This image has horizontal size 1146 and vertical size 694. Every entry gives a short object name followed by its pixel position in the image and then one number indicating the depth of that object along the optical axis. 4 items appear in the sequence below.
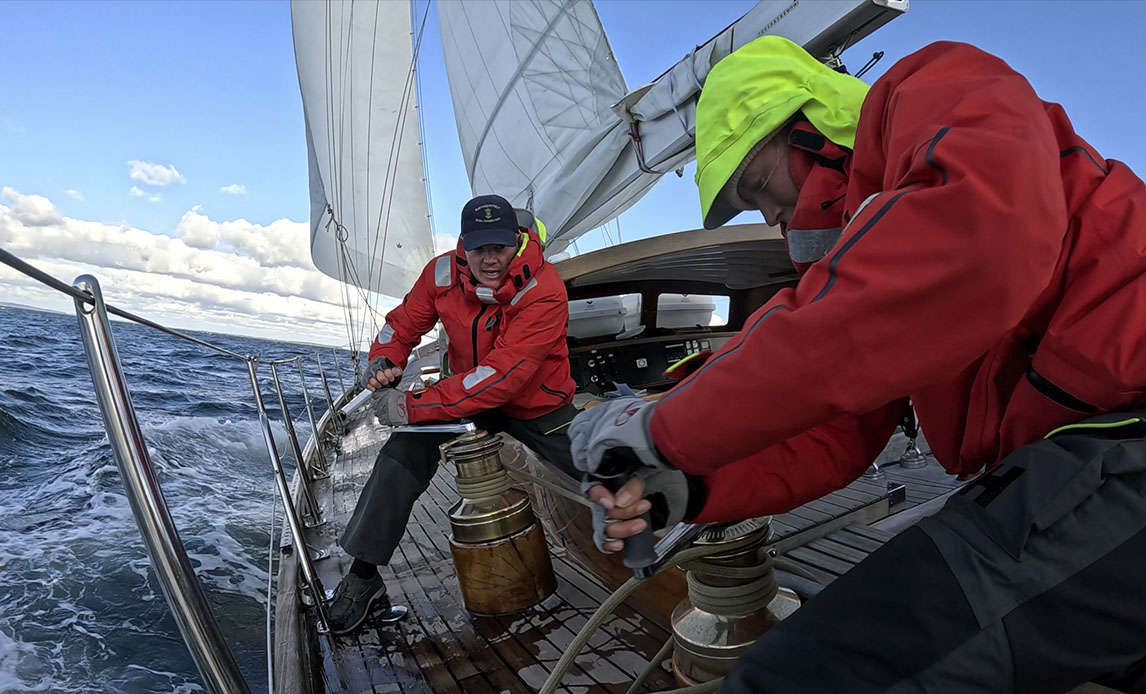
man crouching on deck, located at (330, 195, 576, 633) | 2.30
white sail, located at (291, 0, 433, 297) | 8.91
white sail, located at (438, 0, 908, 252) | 2.79
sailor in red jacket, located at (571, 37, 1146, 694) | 0.70
